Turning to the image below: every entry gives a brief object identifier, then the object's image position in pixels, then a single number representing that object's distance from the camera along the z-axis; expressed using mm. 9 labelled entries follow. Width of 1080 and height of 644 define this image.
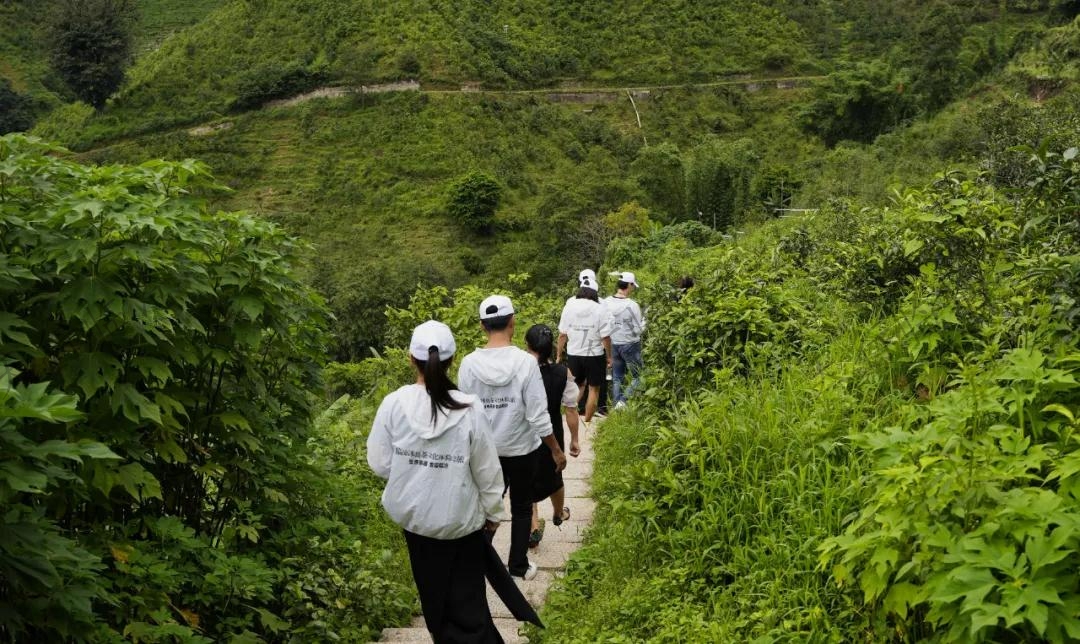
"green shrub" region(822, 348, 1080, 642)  2615
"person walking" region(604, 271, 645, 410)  8578
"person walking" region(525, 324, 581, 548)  5484
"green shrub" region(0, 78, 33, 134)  55938
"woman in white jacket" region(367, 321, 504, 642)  3752
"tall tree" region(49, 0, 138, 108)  57688
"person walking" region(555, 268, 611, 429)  8227
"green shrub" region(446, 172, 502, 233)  45062
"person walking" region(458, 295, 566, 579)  4895
